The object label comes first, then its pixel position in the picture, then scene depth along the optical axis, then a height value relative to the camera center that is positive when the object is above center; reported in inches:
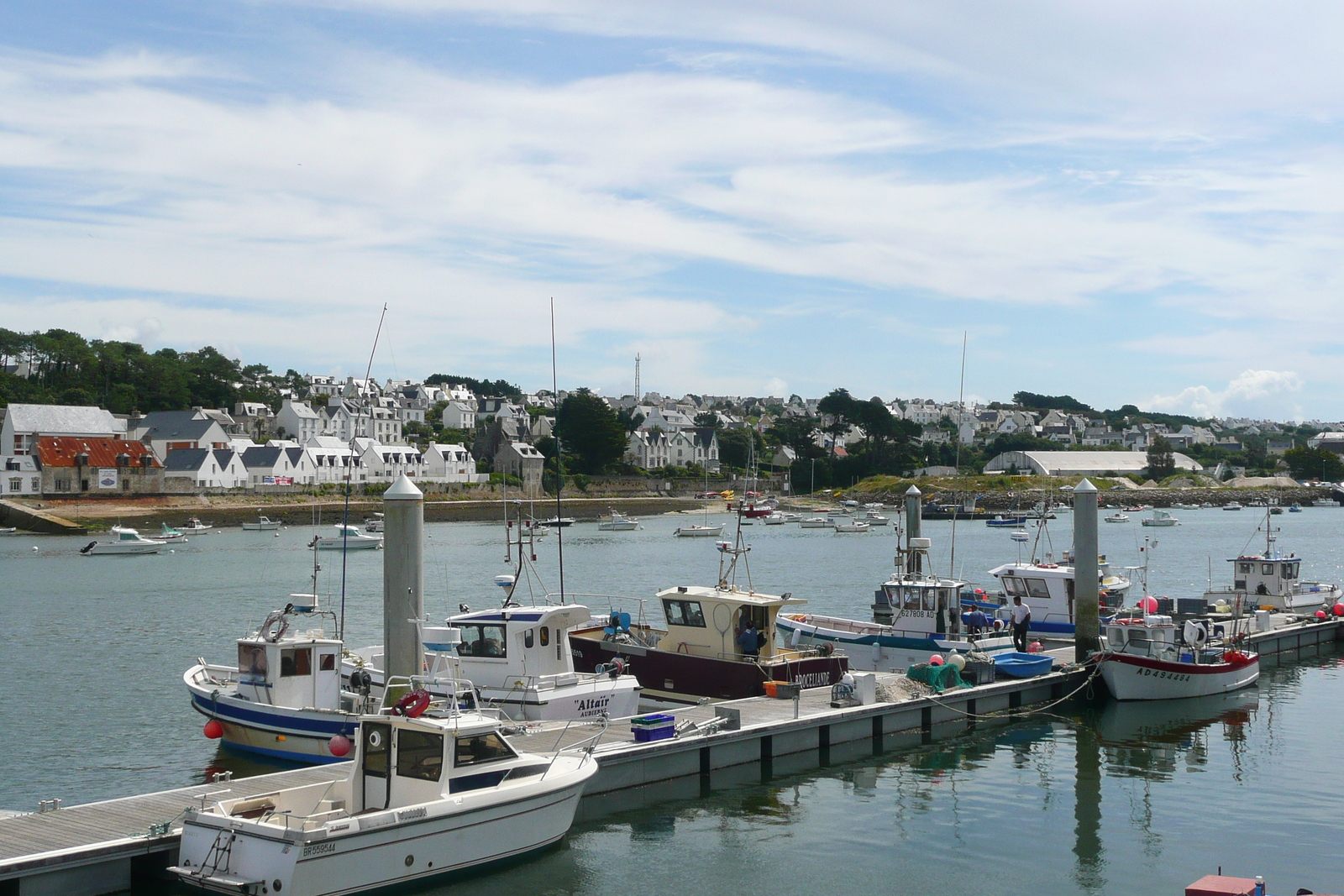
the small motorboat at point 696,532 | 3585.1 -219.8
